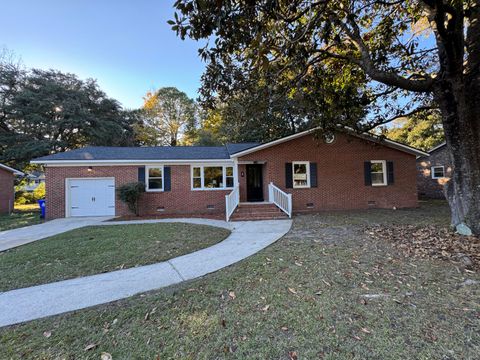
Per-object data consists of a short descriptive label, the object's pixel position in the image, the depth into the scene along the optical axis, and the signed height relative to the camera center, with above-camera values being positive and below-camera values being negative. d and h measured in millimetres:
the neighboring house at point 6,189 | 14781 +209
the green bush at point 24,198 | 21812 -584
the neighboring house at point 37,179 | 34812 +1979
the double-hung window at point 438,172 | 17086 +783
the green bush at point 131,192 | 10930 -141
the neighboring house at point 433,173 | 16703 +746
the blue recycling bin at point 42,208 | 11719 -857
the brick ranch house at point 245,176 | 11672 +564
